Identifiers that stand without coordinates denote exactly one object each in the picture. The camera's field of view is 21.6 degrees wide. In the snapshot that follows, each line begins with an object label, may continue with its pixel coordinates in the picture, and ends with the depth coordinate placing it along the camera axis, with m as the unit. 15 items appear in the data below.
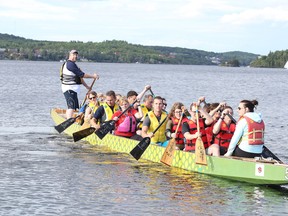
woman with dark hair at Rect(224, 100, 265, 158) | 14.66
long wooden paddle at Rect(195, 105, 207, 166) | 15.25
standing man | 21.62
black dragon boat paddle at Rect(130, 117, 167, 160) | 17.22
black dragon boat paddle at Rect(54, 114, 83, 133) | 22.37
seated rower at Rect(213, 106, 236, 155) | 15.75
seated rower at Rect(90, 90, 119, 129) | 20.12
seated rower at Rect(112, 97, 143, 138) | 18.97
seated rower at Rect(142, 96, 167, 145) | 17.40
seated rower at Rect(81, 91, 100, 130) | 21.16
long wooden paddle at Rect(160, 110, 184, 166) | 16.33
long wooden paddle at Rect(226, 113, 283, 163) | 15.77
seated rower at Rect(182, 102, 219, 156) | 15.72
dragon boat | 14.01
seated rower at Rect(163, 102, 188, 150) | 16.89
